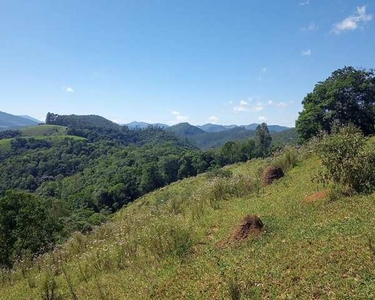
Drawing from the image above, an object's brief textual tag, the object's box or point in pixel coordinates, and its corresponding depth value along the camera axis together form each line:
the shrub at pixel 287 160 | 16.36
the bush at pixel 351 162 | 8.90
